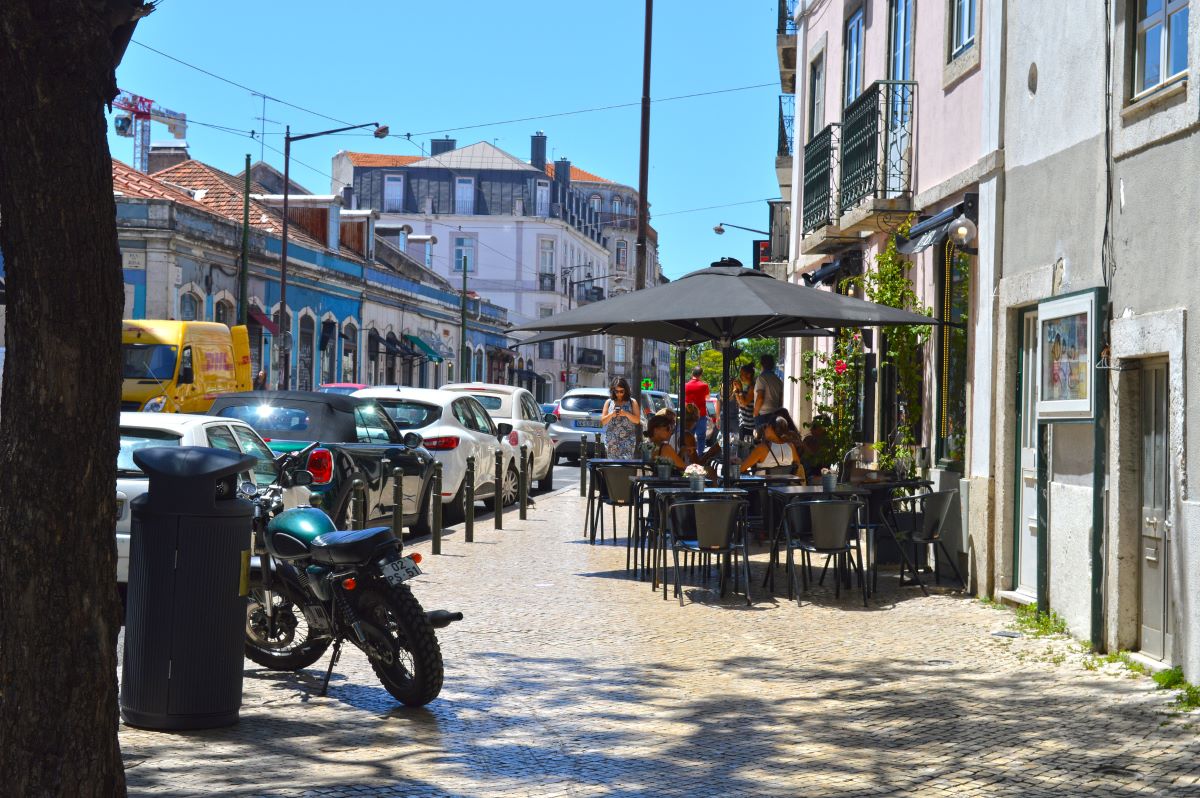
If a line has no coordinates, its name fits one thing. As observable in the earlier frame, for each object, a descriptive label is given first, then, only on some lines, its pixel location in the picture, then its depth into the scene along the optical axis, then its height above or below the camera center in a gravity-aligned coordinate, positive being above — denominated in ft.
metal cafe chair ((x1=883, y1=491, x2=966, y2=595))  39.70 -1.92
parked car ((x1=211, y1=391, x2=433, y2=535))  43.62 +0.02
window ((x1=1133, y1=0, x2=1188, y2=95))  28.14 +7.81
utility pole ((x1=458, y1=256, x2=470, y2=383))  191.21 +11.77
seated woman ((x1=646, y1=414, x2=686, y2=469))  52.46 +0.34
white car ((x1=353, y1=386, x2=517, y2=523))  55.88 +0.56
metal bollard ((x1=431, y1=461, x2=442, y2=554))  46.42 -2.20
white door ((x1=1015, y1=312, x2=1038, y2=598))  35.73 -0.23
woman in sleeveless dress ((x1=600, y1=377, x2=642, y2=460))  63.62 +0.86
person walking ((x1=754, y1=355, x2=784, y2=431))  59.21 +2.21
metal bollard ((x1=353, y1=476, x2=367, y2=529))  42.52 -1.75
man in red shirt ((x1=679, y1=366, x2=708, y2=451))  77.00 +2.73
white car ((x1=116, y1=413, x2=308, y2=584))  32.48 -0.12
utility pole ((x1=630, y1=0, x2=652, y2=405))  92.38 +16.90
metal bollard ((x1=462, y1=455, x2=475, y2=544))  51.13 -1.95
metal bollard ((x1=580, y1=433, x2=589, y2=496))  75.62 -1.16
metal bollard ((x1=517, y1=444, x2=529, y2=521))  62.22 -1.99
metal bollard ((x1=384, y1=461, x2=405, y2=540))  44.57 -1.84
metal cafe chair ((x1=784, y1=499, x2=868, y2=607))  37.35 -2.03
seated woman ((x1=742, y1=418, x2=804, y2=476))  50.65 -0.20
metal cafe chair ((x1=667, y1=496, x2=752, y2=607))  37.06 -1.99
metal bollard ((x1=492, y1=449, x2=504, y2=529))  56.54 -2.01
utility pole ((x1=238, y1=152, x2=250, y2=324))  120.67 +12.88
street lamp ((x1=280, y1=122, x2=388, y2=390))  123.44 +14.70
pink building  39.63 +8.65
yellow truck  85.51 +4.06
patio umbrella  39.42 +3.83
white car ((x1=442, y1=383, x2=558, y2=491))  74.64 +1.50
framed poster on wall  30.68 +2.04
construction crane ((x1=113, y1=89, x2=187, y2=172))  287.28 +61.53
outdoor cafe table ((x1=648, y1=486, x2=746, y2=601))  38.81 -1.34
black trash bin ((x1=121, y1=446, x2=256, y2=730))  22.04 -2.38
